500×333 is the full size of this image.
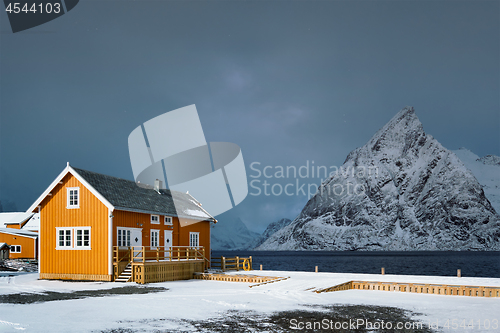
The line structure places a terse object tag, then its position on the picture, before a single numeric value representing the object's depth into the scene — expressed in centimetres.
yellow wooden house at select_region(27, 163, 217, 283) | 2875
